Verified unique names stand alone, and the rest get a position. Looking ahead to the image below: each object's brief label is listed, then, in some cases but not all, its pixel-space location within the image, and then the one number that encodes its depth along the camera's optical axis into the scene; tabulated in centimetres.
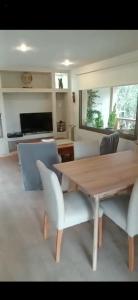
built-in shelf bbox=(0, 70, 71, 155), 530
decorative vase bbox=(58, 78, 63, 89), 581
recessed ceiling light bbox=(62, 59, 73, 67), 452
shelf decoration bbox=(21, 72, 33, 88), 539
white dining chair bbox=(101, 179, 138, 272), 158
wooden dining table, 161
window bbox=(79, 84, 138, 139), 415
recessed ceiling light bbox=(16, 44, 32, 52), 315
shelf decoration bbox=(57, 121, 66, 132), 608
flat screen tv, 561
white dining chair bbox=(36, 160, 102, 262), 165
